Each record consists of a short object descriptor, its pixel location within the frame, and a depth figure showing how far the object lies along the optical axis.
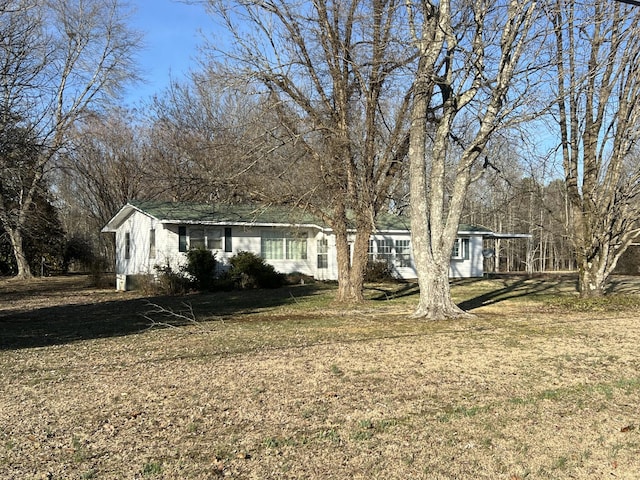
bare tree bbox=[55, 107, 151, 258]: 34.66
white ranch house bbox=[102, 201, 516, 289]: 24.42
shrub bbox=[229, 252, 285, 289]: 23.69
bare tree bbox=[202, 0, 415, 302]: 15.17
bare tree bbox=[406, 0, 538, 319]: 11.88
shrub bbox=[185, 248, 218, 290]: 22.86
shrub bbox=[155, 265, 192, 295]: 21.61
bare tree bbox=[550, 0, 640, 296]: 14.89
